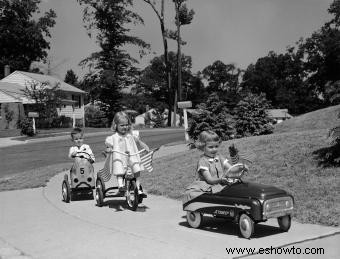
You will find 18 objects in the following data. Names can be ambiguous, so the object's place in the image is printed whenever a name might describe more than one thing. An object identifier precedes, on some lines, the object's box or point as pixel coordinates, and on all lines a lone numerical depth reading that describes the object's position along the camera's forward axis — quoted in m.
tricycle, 8.98
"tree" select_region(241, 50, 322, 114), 117.62
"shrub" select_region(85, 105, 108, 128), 67.69
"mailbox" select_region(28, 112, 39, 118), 39.22
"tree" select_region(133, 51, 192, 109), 112.22
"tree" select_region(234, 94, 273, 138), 19.30
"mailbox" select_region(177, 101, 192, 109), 20.13
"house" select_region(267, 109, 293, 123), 110.80
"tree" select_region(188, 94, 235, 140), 17.95
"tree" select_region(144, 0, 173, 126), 61.56
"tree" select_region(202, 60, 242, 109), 133.75
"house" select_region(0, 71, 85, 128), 53.16
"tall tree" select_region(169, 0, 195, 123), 60.64
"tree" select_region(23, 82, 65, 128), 49.12
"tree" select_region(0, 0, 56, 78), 75.62
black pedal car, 6.55
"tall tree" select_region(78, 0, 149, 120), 64.50
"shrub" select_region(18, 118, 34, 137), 40.19
